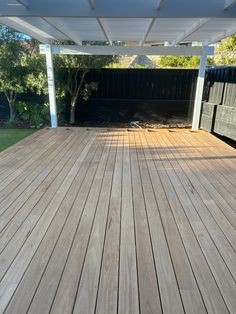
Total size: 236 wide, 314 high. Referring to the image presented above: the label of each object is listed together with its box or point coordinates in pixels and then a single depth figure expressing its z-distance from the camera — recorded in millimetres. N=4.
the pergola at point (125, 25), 3088
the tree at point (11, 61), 5777
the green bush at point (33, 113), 6555
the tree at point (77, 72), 6305
